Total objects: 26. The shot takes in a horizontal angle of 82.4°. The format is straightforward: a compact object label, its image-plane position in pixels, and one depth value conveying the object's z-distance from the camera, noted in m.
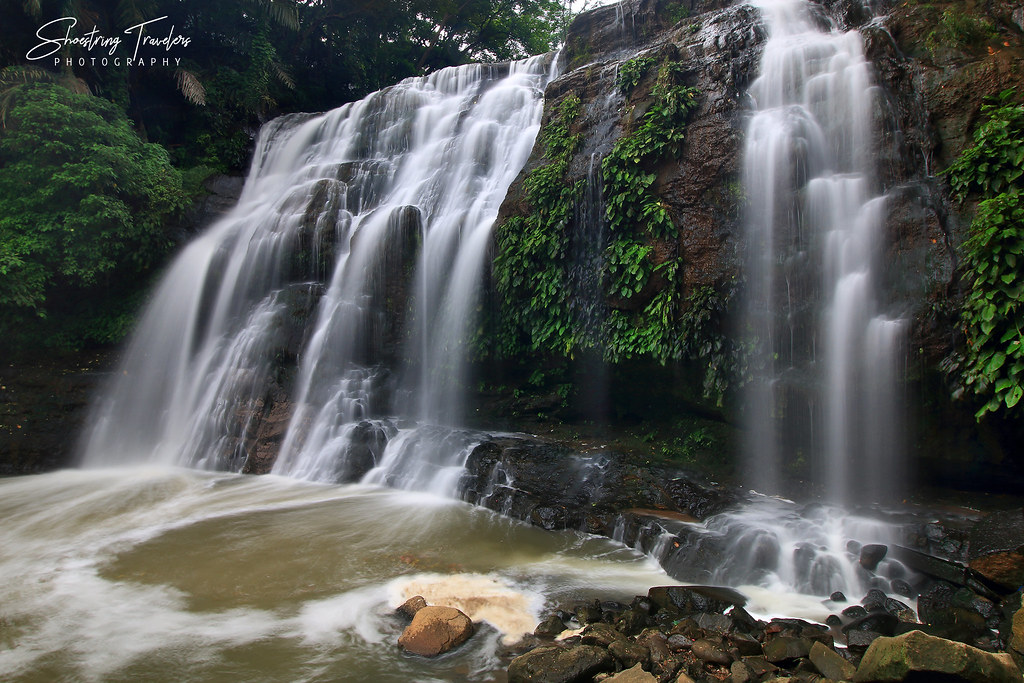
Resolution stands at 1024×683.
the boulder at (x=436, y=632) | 4.57
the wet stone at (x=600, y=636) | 4.48
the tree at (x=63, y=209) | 11.63
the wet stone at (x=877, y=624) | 4.71
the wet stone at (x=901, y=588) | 5.41
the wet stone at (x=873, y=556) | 5.70
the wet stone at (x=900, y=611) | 5.05
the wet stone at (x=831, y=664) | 3.94
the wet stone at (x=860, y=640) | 4.49
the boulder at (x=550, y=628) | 4.80
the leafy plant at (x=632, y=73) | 10.30
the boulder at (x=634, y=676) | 3.78
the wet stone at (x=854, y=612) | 5.00
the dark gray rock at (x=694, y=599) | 5.14
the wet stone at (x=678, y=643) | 4.50
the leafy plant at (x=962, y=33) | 7.62
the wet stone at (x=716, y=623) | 4.75
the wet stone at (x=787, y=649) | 4.23
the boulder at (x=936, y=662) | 3.49
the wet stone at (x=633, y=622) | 4.83
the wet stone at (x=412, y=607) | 5.09
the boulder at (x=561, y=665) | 3.97
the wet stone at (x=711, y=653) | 4.25
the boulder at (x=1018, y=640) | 4.12
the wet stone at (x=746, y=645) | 4.41
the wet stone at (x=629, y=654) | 4.24
